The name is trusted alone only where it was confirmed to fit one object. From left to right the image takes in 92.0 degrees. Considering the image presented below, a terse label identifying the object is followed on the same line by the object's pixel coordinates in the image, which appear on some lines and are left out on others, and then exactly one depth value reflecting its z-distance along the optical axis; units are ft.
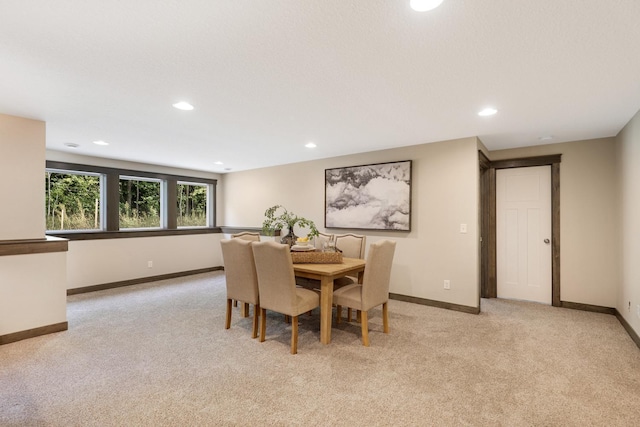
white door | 13.61
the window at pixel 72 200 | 15.35
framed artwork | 14.12
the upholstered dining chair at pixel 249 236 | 13.47
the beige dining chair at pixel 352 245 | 13.12
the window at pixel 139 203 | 17.87
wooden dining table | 9.22
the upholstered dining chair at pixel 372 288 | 9.21
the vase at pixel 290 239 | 12.17
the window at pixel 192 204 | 20.80
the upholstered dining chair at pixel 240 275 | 9.92
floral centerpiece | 11.57
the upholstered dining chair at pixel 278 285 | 8.80
